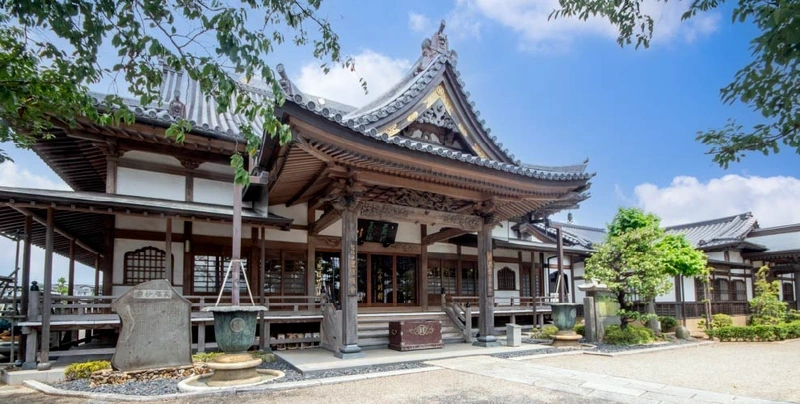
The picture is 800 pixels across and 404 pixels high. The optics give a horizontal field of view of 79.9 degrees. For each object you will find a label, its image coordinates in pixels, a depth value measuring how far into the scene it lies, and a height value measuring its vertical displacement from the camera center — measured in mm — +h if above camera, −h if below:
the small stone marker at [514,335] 12156 -1974
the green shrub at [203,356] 9633 -1926
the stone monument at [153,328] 8289 -1166
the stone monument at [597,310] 13594 -1559
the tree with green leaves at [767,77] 3175 +1369
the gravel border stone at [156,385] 7480 -2009
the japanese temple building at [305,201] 9648 +1415
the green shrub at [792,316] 20634 -2742
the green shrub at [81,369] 8492 -1880
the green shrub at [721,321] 18594 -2595
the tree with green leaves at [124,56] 4473 +2114
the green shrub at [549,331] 13984 -2222
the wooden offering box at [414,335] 11102 -1804
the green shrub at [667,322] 17422 -2448
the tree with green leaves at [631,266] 13977 -317
